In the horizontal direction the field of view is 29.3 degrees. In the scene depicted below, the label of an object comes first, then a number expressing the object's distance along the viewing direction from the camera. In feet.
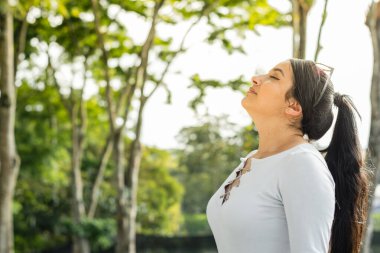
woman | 5.69
